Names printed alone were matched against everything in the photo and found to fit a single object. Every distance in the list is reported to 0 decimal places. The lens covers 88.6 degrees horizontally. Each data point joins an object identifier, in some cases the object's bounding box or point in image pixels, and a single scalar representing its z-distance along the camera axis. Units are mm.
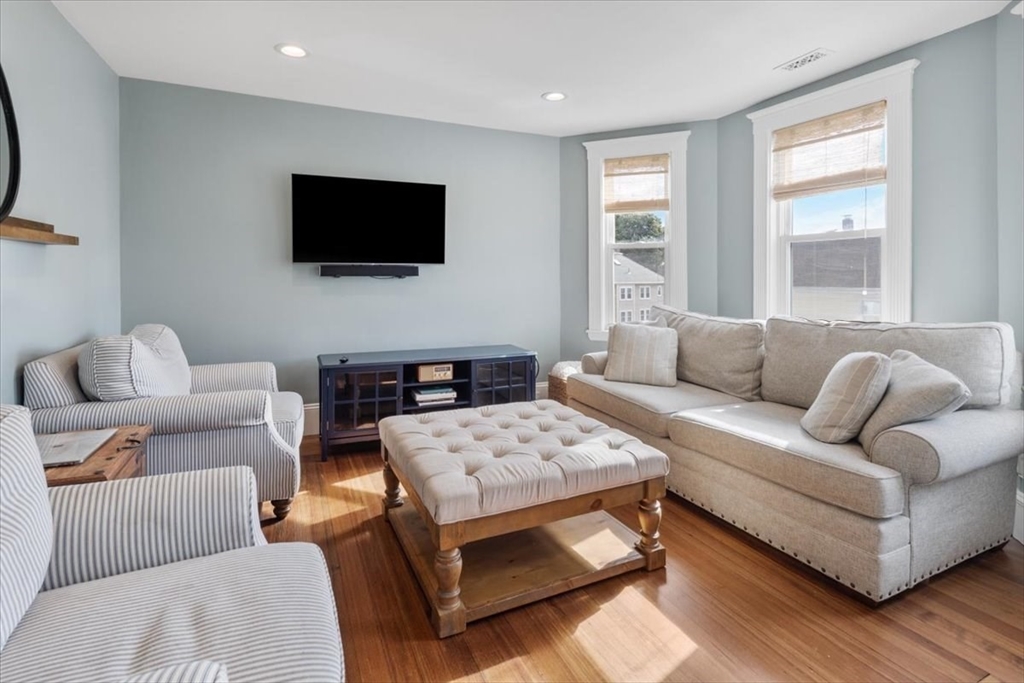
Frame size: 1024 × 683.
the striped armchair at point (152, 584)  887
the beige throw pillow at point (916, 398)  1856
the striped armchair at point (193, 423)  1965
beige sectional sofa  1770
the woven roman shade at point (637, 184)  4191
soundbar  3684
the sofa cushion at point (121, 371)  2020
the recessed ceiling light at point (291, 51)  2756
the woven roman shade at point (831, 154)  3025
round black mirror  1896
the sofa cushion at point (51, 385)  1971
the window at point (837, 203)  2908
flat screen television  3545
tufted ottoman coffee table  1664
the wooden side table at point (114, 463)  1414
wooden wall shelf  1821
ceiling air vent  2877
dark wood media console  3326
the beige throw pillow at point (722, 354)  2996
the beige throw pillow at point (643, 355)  3221
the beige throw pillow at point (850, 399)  2014
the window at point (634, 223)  4152
